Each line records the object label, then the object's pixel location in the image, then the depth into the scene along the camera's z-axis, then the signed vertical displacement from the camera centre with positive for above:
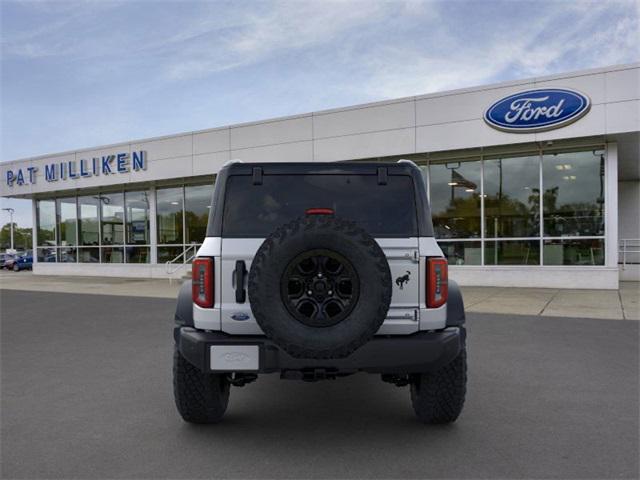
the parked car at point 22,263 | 33.16 -1.77
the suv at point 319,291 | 2.99 -0.38
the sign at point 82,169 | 20.86 +3.16
